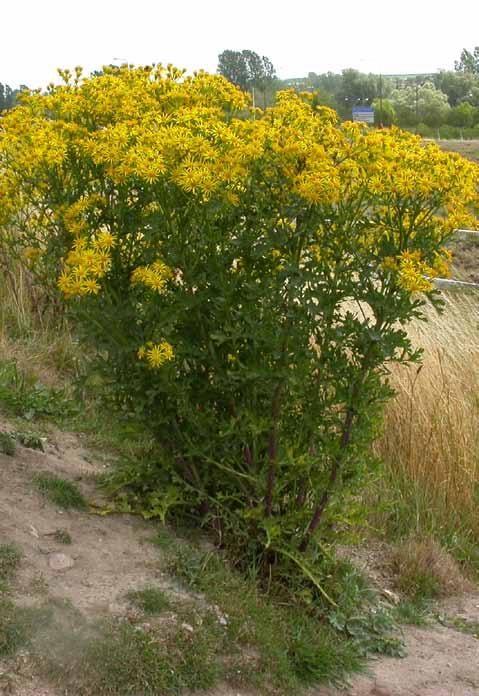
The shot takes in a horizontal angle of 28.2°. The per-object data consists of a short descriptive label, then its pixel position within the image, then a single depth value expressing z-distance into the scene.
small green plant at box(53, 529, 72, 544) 3.89
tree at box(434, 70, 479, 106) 48.80
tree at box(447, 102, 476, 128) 39.47
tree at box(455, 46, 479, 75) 56.38
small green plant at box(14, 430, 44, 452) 4.77
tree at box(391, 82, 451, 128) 37.07
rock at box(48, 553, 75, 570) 3.71
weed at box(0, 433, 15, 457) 4.58
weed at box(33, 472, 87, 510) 4.21
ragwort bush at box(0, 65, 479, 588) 3.36
